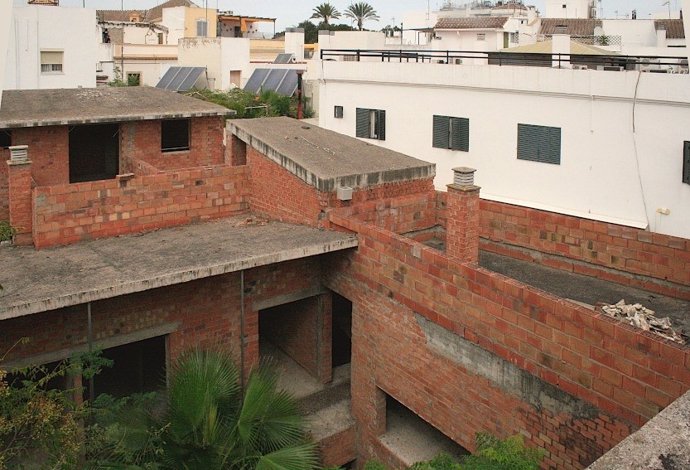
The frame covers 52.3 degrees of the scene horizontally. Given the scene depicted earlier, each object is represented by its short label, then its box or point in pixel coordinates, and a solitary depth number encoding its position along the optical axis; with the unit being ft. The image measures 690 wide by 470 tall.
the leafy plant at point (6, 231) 31.91
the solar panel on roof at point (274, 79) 112.91
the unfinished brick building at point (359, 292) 26.89
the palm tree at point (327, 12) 214.69
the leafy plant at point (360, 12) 213.46
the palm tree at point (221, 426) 29.12
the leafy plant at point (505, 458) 20.71
